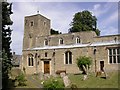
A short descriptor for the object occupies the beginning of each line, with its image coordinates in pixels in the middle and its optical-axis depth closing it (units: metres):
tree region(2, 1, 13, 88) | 13.38
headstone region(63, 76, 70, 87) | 17.36
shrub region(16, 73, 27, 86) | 17.92
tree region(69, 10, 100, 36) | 38.13
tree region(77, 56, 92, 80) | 22.12
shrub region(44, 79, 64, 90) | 12.60
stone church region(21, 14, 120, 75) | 23.09
